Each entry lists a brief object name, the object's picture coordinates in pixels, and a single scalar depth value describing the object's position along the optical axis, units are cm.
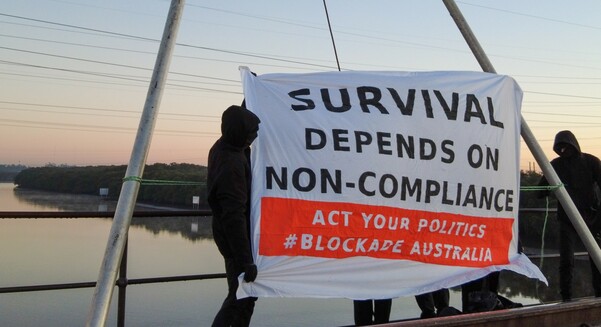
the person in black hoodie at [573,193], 464
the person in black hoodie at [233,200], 273
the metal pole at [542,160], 402
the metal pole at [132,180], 247
